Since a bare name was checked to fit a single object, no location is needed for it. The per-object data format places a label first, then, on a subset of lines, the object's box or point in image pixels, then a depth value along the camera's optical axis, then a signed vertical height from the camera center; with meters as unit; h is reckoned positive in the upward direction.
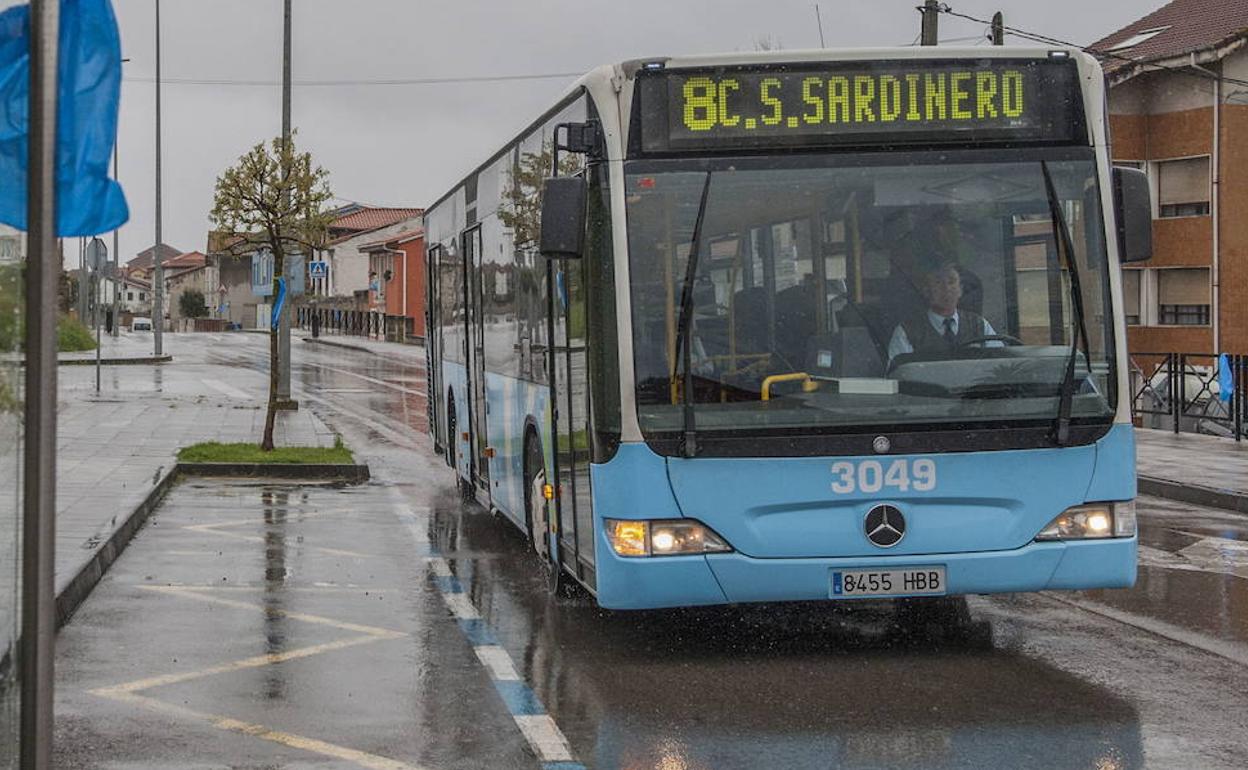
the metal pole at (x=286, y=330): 29.53 +0.08
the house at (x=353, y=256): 107.75 +4.72
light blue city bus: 8.26 +0.05
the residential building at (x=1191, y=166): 43.75 +4.09
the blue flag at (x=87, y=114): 4.68 +0.56
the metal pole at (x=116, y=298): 56.59 +1.24
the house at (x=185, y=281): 144.88 +4.75
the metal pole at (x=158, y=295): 53.14 +1.25
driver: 8.36 +0.05
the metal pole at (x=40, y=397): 4.34 -0.14
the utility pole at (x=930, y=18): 27.72 +4.71
